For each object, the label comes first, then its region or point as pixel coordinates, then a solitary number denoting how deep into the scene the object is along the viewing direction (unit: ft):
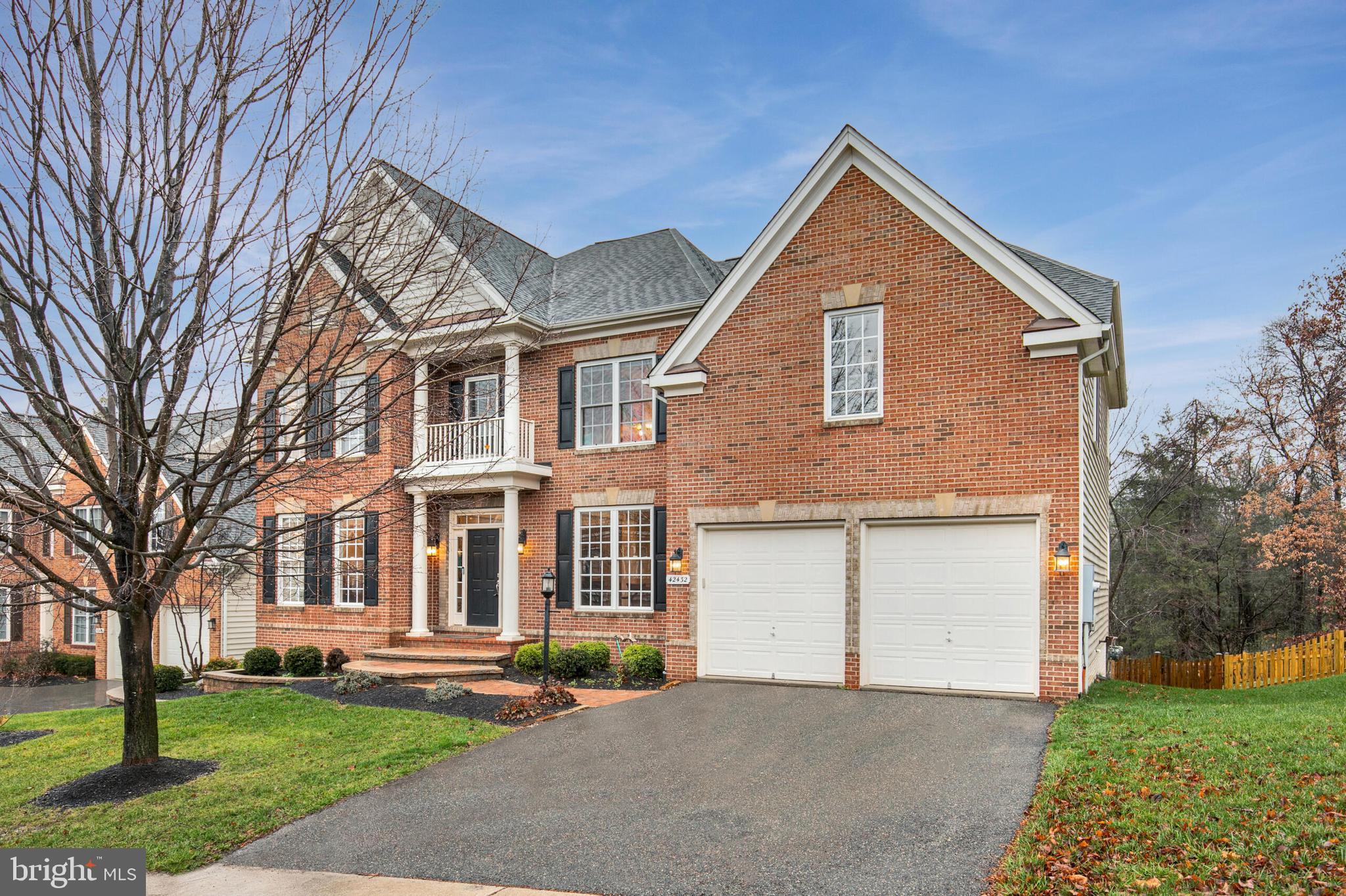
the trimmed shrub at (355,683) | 45.98
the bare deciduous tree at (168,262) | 22.86
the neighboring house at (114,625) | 77.00
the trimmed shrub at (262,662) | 57.06
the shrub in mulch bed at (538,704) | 36.65
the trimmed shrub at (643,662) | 45.73
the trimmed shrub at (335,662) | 57.16
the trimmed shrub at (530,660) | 48.37
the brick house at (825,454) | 37.01
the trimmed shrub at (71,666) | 85.15
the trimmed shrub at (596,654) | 47.85
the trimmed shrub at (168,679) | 58.23
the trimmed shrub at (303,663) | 55.72
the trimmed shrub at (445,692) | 41.24
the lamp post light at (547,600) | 40.83
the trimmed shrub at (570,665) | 47.09
